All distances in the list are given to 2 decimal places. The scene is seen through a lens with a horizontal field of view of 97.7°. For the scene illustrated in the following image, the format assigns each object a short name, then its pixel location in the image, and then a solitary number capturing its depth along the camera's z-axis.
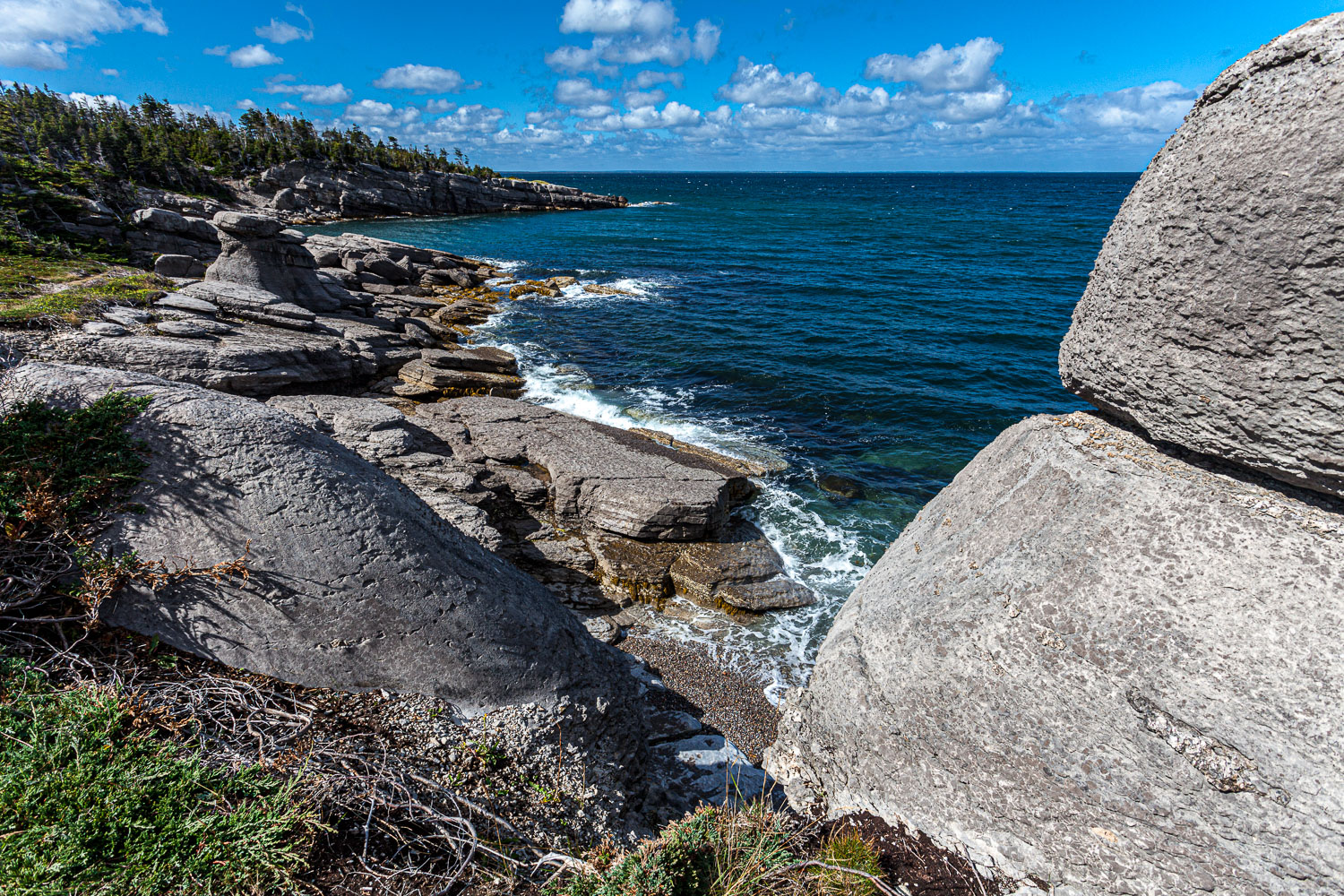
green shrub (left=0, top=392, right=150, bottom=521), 3.59
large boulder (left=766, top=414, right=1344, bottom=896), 2.80
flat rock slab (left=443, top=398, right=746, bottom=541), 11.16
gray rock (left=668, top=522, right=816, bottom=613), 10.43
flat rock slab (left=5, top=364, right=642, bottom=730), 3.83
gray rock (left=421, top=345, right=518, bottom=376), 18.17
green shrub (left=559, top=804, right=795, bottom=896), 3.18
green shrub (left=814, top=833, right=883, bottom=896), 3.36
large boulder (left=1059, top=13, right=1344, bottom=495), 2.69
